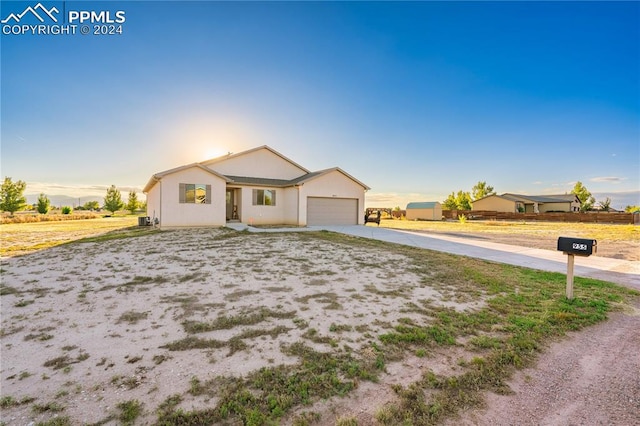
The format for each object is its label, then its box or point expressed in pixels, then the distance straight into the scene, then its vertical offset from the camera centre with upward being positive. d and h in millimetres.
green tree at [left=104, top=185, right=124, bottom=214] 45750 +1491
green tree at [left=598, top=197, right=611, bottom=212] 49619 +877
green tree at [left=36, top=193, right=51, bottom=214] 38625 +658
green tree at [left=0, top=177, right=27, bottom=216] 32562 +1623
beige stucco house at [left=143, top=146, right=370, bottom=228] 15492 +1043
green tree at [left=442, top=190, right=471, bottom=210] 53750 +1581
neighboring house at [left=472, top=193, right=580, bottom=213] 43406 +960
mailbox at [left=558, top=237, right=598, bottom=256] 4395 -646
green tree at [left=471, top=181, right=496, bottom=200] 56531 +4064
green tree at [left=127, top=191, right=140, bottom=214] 49594 +1418
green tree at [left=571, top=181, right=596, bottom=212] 51888 +2919
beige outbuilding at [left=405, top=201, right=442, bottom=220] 40156 -377
